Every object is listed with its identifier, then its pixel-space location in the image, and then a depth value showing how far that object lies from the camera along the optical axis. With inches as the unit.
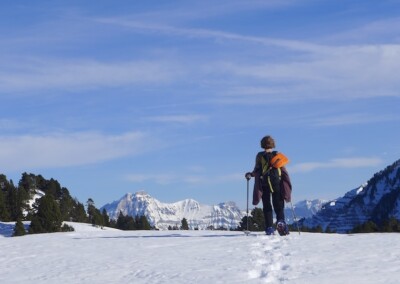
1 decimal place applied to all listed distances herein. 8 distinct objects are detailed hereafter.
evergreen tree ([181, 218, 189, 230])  5334.6
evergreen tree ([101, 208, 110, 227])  5812.0
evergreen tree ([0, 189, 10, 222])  4318.4
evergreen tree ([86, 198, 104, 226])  5143.7
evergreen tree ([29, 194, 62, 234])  3410.4
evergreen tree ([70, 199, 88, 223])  5236.2
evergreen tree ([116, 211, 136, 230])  6058.1
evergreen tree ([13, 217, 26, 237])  3346.5
